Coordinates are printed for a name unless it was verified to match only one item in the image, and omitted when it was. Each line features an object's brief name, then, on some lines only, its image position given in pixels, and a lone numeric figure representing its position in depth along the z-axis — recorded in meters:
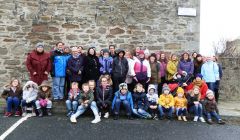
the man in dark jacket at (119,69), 5.92
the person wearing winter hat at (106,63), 6.02
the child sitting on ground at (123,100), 5.54
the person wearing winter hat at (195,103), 5.60
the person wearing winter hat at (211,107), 5.60
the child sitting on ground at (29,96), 5.54
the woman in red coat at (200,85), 6.00
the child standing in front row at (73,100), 5.52
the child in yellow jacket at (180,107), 5.64
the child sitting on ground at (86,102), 5.44
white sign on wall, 7.36
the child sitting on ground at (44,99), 5.52
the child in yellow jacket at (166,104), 5.62
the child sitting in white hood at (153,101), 5.61
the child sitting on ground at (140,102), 5.59
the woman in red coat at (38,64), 5.95
